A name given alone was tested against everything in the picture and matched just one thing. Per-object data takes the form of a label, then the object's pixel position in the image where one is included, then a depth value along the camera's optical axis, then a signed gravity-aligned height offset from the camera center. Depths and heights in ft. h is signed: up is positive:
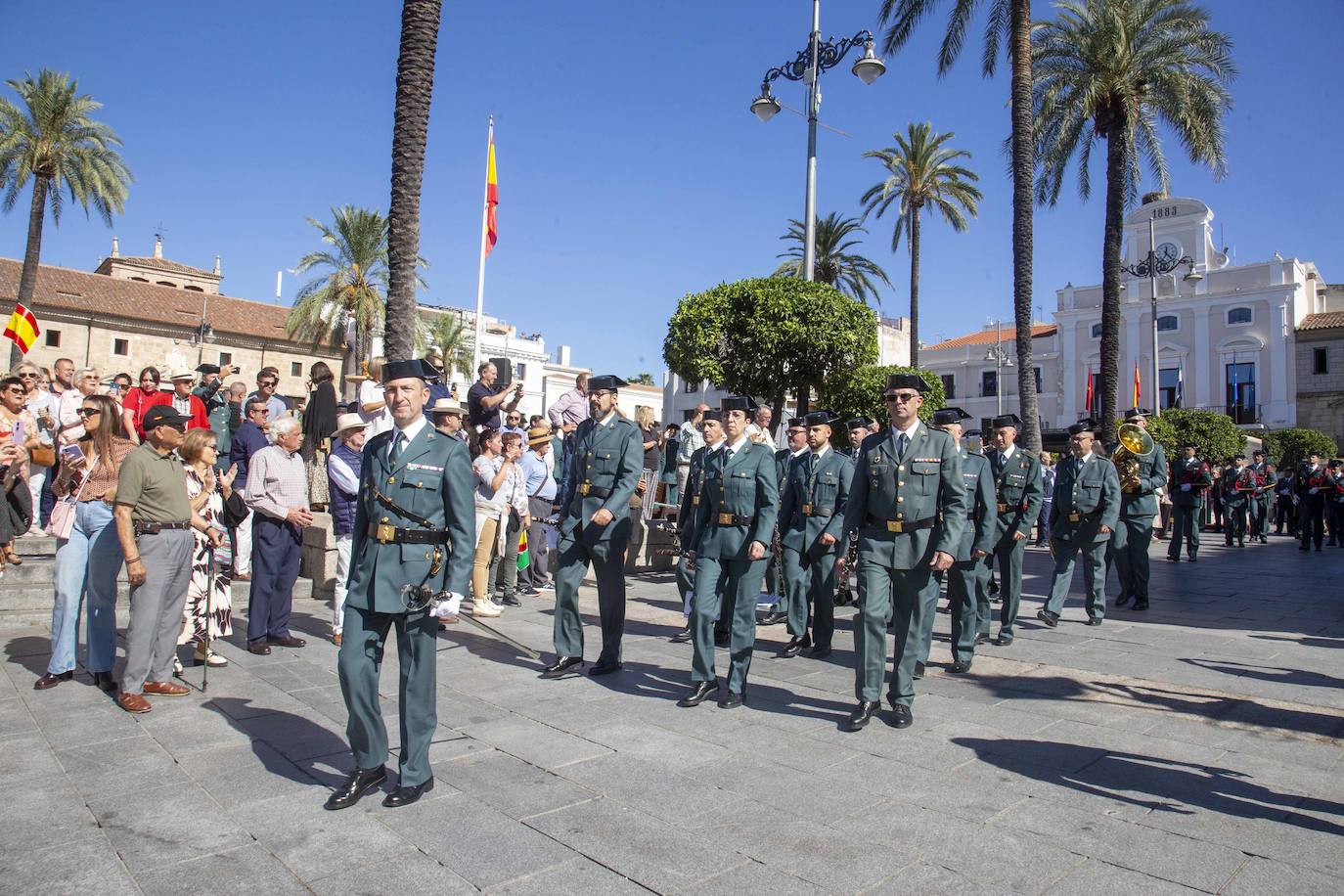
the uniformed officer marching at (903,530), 18.60 -0.51
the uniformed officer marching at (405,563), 13.93 -1.16
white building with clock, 157.58 +34.30
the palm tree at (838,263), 130.82 +35.76
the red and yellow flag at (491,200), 52.60 +17.52
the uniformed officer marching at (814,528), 25.48 -0.76
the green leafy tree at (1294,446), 138.82 +11.27
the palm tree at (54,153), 102.22 +38.71
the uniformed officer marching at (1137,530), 35.68 -0.73
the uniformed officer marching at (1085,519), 31.58 -0.27
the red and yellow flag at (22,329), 43.09 +7.47
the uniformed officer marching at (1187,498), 52.16 +0.98
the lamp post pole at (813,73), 54.85 +26.99
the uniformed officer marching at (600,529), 22.36 -0.81
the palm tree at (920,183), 115.65 +42.92
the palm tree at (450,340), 211.00 +36.88
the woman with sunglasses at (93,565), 20.10 -1.89
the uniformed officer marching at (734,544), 20.11 -1.01
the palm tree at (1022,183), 58.85 +22.05
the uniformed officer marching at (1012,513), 28.58 -0.10
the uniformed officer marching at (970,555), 24.06 -1.28
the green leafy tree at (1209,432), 116.78 +10.99
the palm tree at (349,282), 145.28 +34.46
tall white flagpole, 51.34 +12.79
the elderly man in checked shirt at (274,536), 24.56 -1.36
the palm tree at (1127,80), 68.59 +33.85
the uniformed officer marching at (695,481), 22.91 +0.48
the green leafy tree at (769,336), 70.95 +13.52
